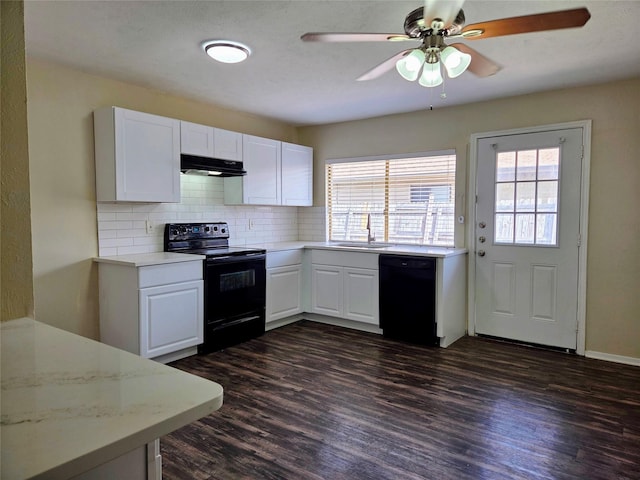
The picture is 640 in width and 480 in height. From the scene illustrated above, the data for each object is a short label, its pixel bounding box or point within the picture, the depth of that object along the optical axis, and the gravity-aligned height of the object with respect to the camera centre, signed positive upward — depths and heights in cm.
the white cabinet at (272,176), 448 +50
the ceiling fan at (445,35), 176 +85
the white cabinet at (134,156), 334 +53
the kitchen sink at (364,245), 487 -29
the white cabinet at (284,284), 441 -69
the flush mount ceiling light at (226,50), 274 +113
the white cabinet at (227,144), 412 +75
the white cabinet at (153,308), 326 -71
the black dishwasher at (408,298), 397 -76
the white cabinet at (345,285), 435 -70
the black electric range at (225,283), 375 -59
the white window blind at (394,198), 452 +25
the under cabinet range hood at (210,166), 384 +51
